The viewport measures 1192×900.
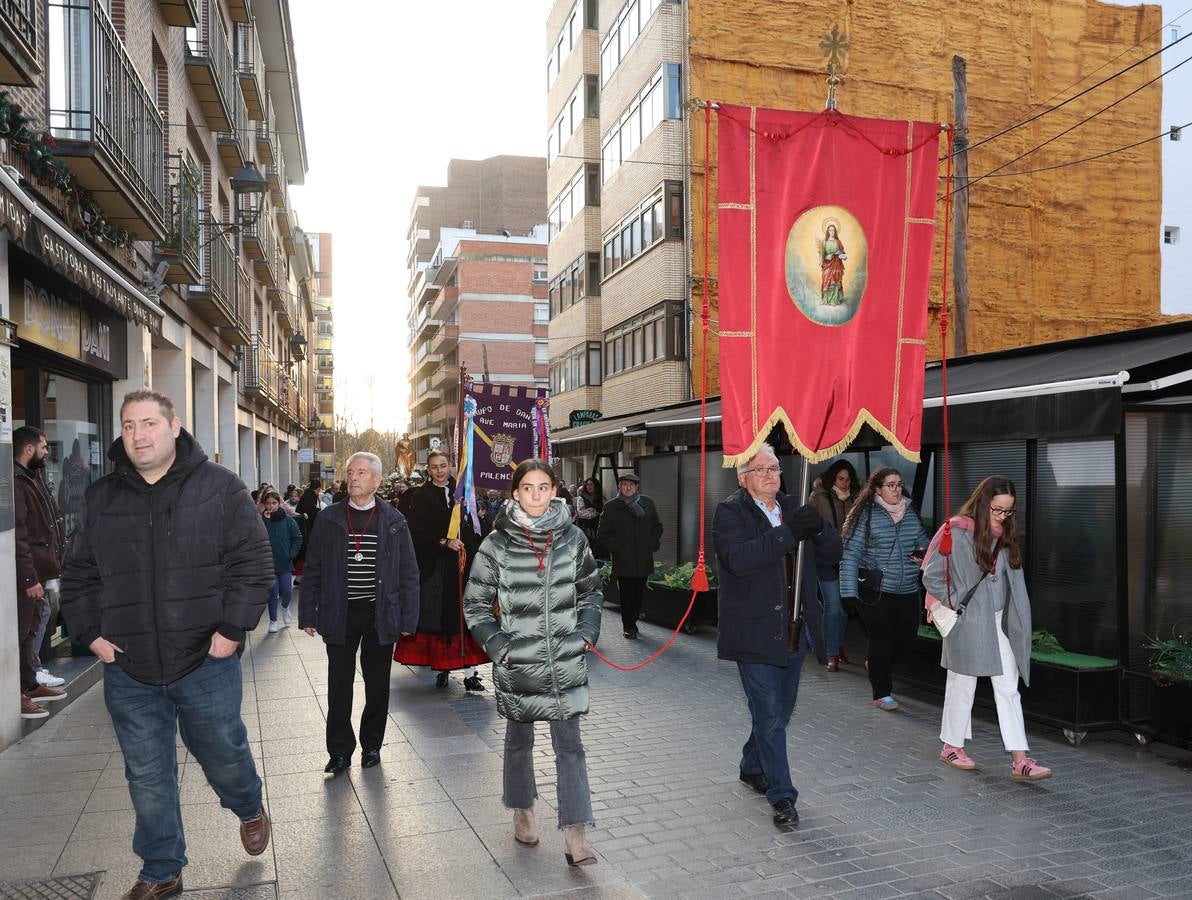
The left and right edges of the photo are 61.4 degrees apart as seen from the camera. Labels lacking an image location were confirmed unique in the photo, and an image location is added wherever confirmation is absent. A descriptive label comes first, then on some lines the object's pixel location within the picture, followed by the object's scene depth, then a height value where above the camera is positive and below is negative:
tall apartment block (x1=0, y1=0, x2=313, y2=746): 7.71 +2.42
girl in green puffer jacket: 4.55 -0.82
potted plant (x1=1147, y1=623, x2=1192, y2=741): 6.50 -1.60
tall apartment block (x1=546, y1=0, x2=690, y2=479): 26.16 +7.10
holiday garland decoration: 7.51 +2.33
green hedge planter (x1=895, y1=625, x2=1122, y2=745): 6.79 -1.71
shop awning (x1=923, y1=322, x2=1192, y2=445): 6.68 +0.42
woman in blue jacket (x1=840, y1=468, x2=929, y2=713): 7.88 -0.97
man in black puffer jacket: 4.11 -0.63
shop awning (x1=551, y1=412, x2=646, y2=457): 16.09 +0.05
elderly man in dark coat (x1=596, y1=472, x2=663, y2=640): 11.53 -1.13
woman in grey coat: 6.16 -0.99
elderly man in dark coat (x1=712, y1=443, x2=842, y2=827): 5.18 -0.84
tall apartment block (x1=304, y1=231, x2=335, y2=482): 90.19 +8.85
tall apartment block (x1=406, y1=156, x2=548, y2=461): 65.44 +11.34
